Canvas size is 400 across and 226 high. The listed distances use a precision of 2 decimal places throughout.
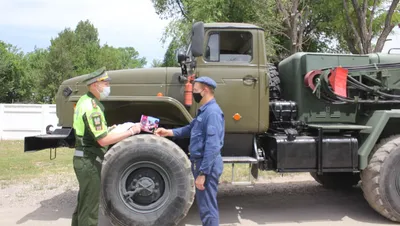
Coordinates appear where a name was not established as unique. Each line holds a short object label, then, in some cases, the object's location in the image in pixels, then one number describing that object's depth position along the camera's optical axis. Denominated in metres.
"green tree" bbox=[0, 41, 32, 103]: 35.62
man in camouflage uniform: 3.84
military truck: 4.91
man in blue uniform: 3.75
